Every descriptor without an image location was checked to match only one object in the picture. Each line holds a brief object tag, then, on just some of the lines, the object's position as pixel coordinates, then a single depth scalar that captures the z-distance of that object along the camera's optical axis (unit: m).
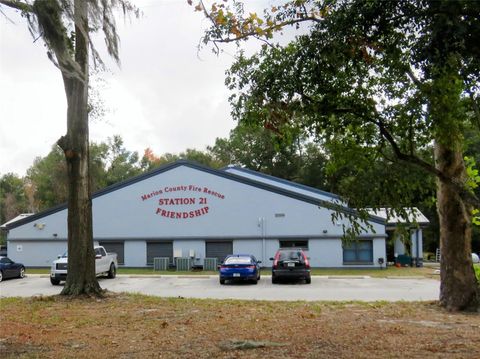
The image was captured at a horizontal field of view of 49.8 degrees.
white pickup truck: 22.86
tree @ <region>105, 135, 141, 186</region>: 70.56
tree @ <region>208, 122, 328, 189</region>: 59.56
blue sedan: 22.97
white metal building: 32.50
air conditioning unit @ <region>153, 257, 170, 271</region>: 32.50
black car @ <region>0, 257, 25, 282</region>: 25.86
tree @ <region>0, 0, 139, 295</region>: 15.39
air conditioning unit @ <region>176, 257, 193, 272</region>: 32.47
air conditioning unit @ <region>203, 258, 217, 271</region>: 32.31
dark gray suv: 22.86
